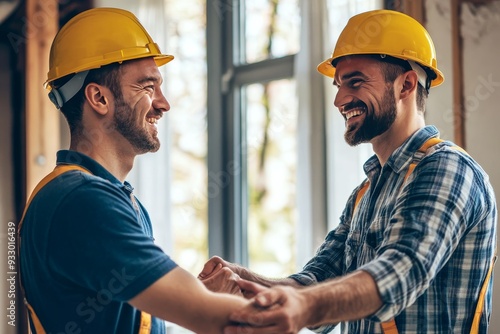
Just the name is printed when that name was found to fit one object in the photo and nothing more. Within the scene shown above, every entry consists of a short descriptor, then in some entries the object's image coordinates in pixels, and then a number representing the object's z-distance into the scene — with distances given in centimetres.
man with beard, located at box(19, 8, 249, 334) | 172
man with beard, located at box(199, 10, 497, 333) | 179
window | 352
